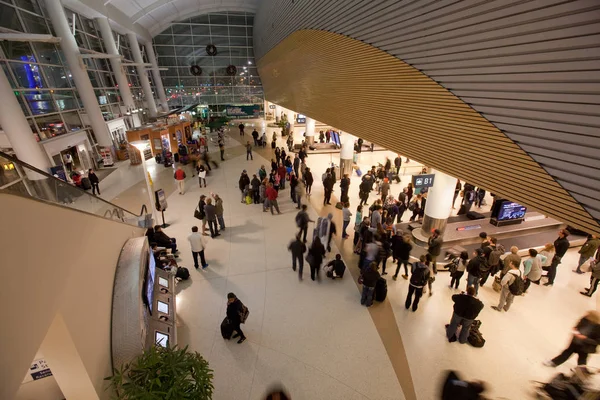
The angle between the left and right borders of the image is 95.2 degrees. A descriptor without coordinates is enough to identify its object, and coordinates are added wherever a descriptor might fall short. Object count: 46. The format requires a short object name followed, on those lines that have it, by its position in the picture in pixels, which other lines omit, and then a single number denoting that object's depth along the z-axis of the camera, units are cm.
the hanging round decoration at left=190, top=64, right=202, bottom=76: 3139
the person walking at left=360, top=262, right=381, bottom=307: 550
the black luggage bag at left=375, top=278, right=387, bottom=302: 574
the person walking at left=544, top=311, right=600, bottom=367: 401
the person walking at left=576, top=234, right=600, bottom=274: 661
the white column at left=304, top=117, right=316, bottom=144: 1939
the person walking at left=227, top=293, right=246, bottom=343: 482
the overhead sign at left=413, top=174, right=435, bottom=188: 755
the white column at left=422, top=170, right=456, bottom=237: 751
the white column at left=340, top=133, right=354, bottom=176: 1405
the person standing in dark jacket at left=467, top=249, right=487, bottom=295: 576
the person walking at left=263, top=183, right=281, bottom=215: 970
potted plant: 309
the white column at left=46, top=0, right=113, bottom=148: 1301
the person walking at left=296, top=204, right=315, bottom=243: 764
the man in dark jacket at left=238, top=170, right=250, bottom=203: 1094
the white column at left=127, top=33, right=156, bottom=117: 2403
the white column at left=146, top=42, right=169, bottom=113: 2900
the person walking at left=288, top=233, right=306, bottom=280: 641
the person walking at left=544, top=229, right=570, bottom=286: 634
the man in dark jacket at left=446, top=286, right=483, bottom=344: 467
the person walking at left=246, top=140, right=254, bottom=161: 1667
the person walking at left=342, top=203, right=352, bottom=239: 793
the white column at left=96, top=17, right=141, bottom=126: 1814
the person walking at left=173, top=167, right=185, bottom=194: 1111
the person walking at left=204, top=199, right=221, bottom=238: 811
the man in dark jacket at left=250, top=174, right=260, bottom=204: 1066
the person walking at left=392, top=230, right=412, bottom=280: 641
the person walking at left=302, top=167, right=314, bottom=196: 1106
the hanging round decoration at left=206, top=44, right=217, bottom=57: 3067
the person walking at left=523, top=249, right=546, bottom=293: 584
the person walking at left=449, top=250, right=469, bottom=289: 592
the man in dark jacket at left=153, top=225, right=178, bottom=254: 705
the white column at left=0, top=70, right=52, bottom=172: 954
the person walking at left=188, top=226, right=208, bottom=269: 661
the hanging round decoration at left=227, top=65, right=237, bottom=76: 3238
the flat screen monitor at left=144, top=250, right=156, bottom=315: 470
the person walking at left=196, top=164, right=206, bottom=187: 1217
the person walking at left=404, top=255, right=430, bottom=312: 536
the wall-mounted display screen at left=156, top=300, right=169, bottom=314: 511
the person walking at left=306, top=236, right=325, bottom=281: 625
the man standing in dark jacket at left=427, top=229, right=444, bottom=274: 641
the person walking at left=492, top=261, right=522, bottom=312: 541
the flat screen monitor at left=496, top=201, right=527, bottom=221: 880
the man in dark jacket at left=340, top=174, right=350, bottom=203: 1009
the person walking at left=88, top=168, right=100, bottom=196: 1152
